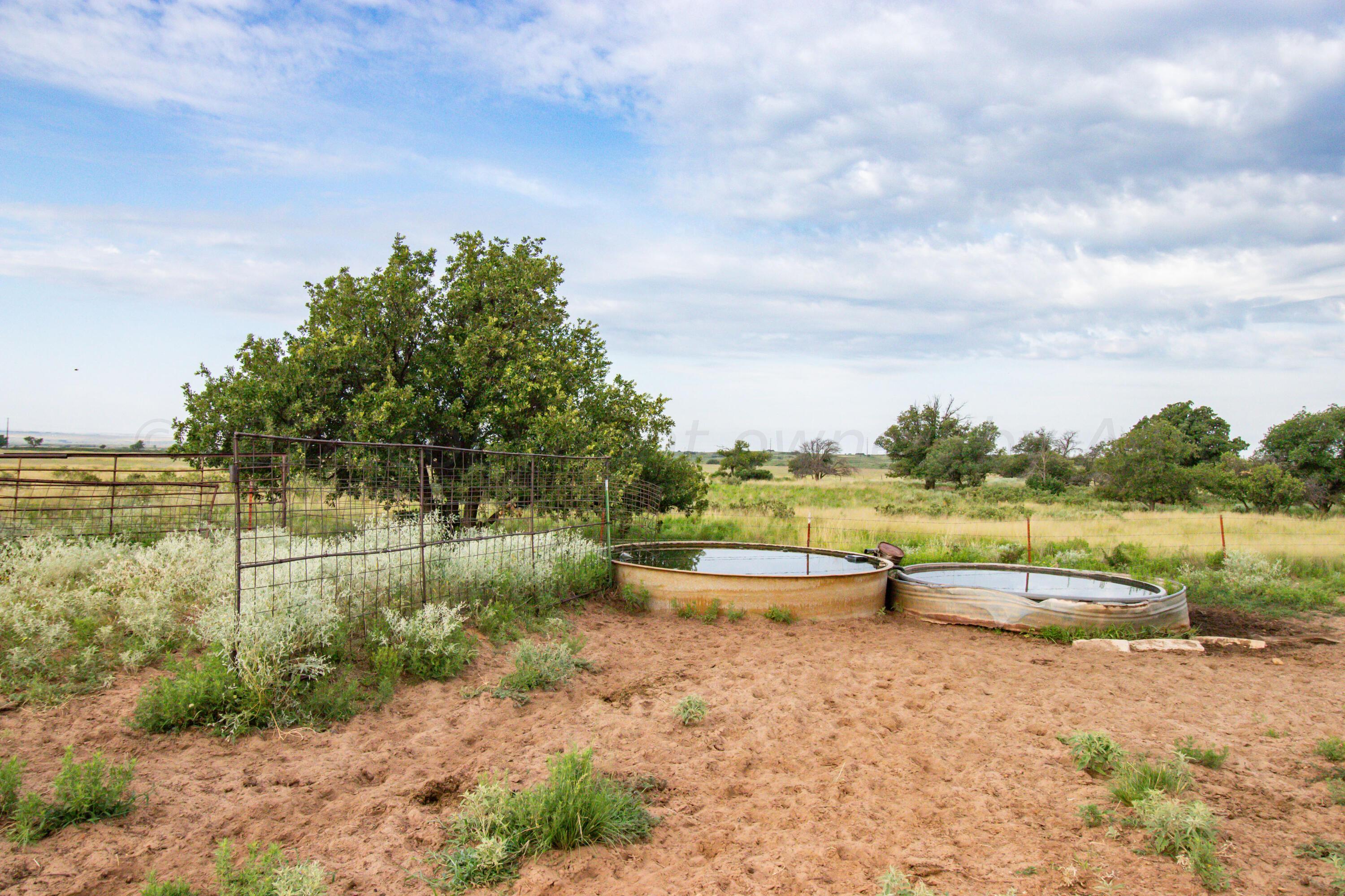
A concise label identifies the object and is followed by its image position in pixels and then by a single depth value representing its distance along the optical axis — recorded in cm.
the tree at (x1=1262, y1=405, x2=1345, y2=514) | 2573
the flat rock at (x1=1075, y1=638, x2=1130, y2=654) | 786
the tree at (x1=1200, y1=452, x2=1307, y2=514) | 2333
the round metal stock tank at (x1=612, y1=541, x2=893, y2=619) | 884
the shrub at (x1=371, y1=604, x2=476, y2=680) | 593
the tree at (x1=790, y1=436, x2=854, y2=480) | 5017
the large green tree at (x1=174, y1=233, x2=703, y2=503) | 1131
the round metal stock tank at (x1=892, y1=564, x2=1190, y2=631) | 830
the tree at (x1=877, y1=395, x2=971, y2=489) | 4250
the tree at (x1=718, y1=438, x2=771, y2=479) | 4406
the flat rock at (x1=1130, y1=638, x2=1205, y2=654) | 778
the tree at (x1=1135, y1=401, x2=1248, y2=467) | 3906
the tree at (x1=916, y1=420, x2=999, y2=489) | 3606
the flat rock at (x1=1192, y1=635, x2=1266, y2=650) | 795
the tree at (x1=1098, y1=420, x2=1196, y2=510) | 2744
